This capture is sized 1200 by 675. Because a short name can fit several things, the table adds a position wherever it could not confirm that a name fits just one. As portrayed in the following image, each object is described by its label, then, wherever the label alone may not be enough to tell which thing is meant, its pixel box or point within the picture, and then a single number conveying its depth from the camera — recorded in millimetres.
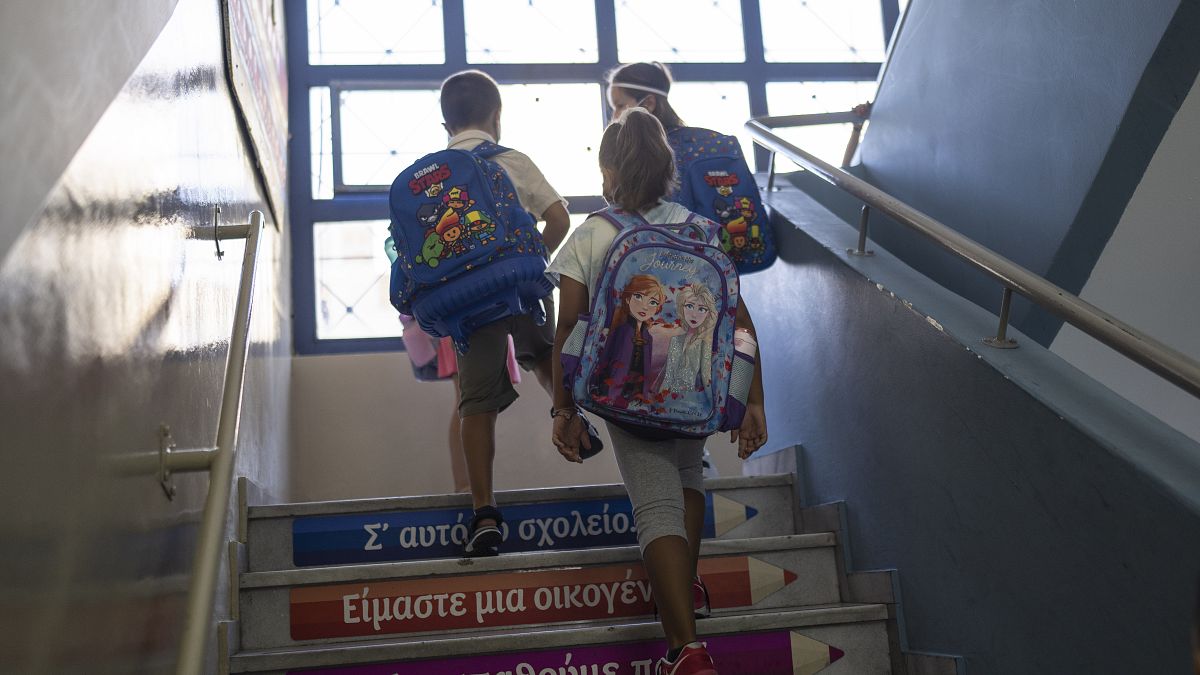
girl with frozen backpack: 2482
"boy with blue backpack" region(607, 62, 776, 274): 3662
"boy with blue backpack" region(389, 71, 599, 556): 3006
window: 5848
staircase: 2699
